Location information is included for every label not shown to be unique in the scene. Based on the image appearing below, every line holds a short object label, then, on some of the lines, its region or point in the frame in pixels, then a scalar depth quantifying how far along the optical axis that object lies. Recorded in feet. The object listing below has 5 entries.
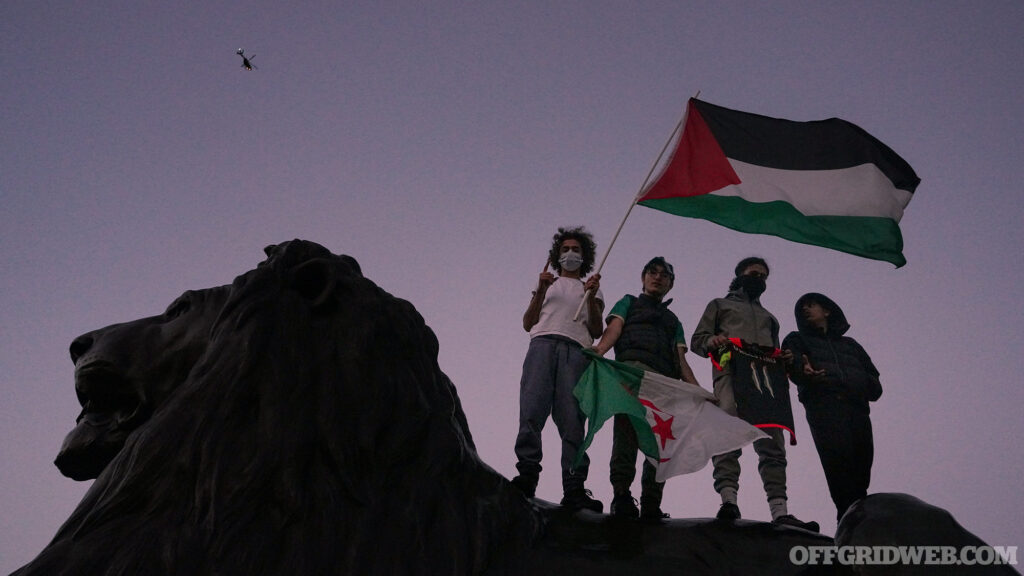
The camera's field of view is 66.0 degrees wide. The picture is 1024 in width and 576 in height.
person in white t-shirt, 16.97
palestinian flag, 22.12
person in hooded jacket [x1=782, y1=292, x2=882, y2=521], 17.57
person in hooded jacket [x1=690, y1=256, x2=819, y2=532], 18.33
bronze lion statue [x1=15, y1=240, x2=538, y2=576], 9.69
